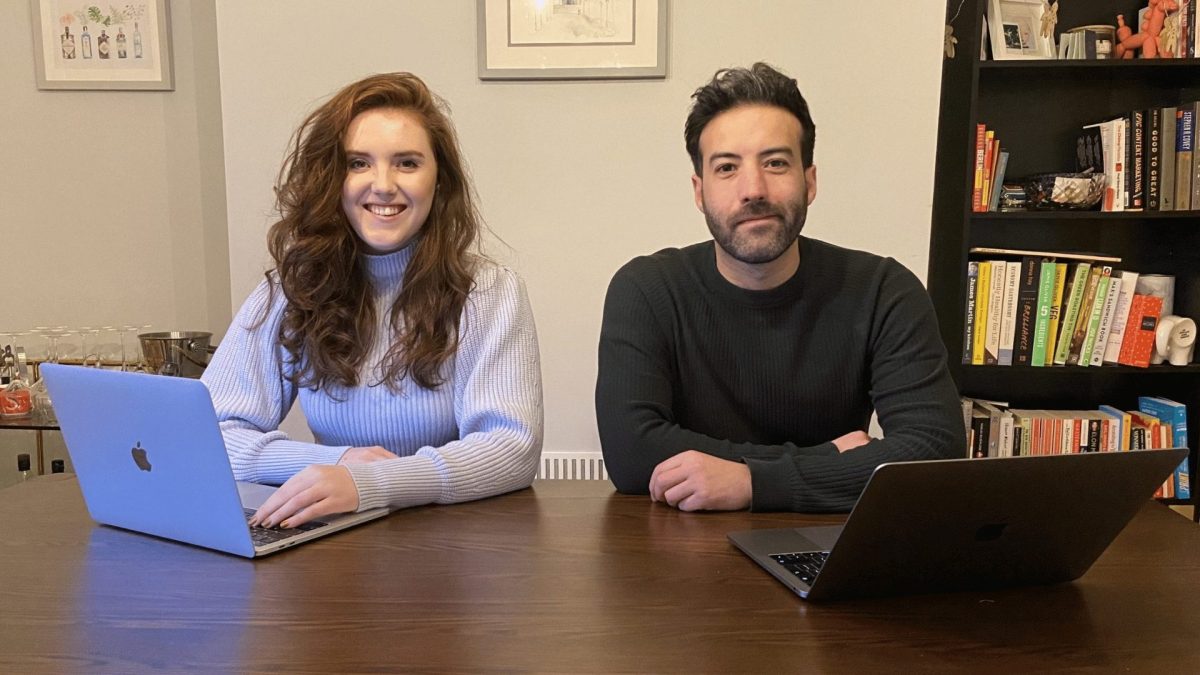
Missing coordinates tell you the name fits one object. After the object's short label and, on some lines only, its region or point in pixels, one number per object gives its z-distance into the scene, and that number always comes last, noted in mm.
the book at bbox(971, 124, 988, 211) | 2490
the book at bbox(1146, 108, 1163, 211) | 2488
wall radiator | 2602
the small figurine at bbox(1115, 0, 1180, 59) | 2521
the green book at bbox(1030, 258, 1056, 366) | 2512
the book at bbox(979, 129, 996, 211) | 2496
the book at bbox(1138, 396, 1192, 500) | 2607
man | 1507
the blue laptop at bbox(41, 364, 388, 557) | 982
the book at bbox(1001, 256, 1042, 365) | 2514
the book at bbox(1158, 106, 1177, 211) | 2480
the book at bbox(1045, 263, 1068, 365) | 2520
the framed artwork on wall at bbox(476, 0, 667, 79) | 2447
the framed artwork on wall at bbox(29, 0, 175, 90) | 2752
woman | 1478
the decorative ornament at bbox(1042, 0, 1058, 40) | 2518
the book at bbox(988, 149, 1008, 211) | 2533
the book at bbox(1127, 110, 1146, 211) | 2504
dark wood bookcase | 2568
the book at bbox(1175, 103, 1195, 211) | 2467
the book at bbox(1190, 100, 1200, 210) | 2455
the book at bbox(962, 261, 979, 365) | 2512
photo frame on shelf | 2488
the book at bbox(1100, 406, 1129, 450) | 2623
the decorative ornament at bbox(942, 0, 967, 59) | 2508
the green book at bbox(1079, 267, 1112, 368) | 2533
